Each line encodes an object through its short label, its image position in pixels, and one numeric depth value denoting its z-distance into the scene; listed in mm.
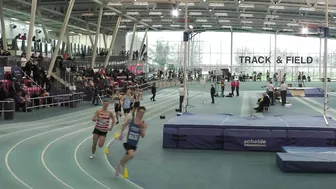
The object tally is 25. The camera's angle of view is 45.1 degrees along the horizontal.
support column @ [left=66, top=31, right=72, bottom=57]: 43812
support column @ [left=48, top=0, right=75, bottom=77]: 27844
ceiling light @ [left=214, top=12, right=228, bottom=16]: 46572
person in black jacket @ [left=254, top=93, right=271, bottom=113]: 23509
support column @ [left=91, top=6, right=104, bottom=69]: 35875
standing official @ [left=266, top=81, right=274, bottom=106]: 28219
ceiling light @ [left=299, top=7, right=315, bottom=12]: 37831
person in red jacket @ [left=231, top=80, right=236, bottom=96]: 37416
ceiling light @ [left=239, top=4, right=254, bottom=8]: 38719
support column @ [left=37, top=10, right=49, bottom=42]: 36734
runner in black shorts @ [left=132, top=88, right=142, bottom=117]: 19984
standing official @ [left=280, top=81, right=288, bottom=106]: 27719
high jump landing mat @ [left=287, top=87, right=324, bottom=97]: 38169
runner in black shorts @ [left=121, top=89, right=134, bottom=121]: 17566
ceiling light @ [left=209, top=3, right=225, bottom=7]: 39250
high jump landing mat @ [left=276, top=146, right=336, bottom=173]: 9688
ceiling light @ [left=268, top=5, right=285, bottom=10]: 38381
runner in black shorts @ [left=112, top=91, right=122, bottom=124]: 18109
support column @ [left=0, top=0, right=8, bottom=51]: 29359
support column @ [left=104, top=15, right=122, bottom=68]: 40109
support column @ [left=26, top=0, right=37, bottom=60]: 25156
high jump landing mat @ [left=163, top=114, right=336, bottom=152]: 12391
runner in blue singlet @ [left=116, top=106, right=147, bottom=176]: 8797
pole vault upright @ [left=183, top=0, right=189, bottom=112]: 18772
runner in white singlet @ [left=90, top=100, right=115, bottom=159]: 10820
